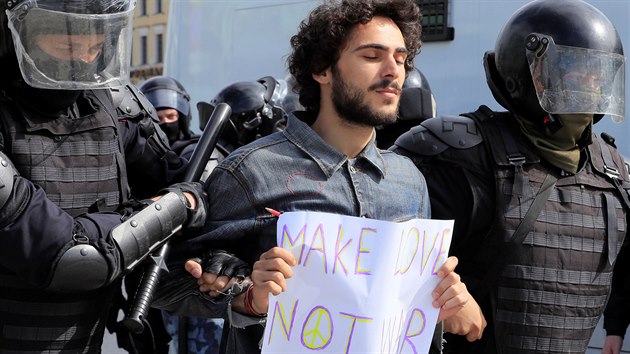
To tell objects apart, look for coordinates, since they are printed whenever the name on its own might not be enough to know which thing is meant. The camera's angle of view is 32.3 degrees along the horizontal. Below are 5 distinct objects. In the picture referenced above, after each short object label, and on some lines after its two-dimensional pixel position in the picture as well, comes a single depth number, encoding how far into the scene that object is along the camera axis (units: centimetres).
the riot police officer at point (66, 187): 265
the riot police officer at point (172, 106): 713
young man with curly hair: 266
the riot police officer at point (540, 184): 335
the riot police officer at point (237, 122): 554
